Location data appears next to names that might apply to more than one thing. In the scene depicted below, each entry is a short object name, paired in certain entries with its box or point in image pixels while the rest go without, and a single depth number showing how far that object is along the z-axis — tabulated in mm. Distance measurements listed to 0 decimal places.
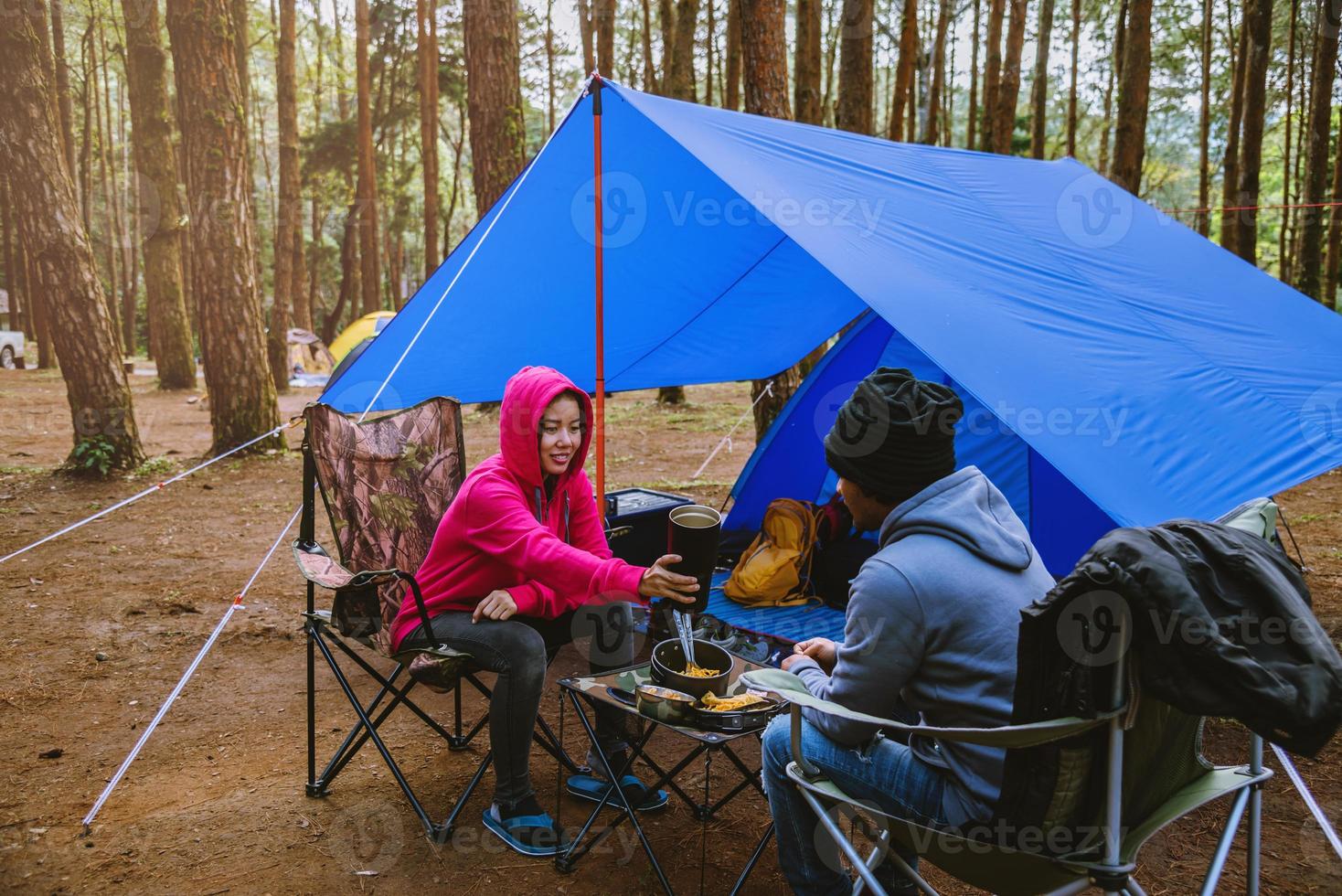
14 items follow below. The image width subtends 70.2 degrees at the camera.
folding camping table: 2186
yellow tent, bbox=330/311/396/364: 15242
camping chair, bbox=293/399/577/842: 2512
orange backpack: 4328
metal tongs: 2230
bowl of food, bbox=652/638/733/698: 2129
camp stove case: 4328
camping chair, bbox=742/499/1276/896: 1428
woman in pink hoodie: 2438
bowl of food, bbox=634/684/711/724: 2057
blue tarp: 2680
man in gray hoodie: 1587
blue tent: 4406
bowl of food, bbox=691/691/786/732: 2064
